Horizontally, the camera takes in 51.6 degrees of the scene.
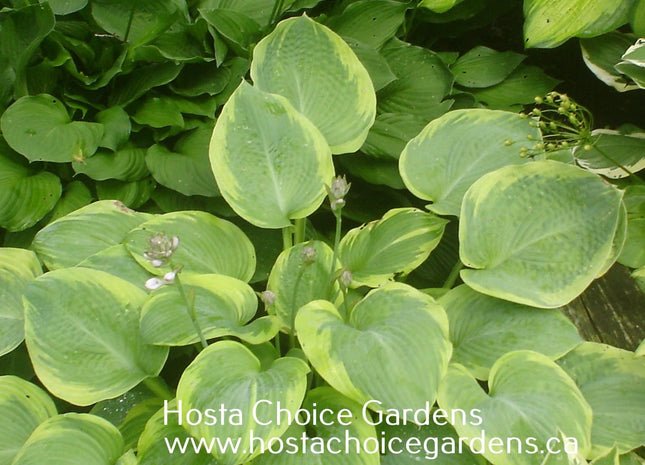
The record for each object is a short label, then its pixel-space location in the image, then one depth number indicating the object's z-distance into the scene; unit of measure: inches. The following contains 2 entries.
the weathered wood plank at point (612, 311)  54.1
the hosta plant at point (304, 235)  38.2
